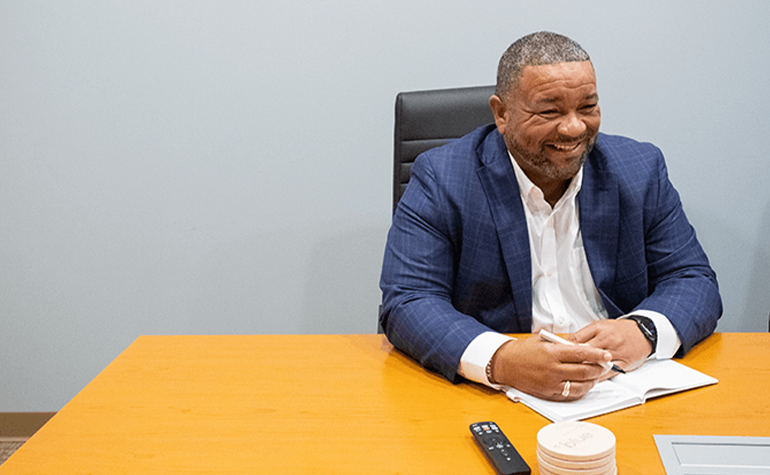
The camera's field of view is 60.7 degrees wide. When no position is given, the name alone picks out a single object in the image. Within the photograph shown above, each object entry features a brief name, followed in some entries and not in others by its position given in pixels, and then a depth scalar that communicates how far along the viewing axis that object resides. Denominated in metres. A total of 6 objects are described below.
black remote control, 0.83
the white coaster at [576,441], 0.79
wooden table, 0.89
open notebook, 1.00
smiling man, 1.36
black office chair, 1.77
